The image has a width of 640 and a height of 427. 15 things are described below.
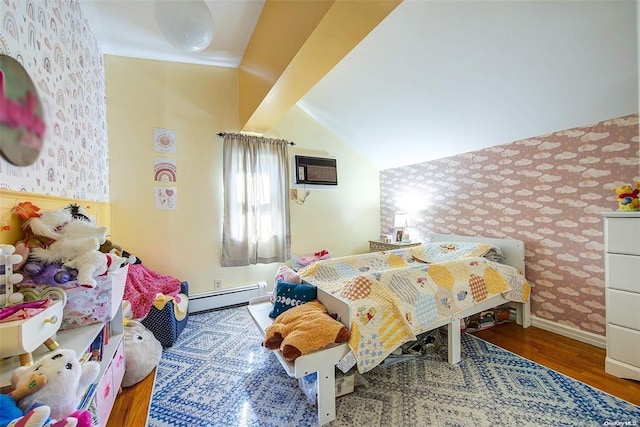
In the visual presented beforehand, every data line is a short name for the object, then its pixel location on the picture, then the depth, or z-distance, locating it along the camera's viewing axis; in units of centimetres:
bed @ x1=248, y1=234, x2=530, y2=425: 136
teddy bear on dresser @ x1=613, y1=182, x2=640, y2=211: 168
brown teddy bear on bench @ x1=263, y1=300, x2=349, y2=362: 129
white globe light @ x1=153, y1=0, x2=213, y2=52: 153
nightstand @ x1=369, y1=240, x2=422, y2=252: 338
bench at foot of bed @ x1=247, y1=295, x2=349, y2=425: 128
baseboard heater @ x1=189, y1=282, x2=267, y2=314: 286
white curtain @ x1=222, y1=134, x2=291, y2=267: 302
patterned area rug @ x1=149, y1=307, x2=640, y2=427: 137
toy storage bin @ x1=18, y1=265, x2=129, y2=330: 107
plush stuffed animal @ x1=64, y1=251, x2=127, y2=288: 103
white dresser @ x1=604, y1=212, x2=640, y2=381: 159
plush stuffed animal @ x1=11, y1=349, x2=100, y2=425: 73
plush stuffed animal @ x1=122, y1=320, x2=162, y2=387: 169
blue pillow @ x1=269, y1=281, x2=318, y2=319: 174
